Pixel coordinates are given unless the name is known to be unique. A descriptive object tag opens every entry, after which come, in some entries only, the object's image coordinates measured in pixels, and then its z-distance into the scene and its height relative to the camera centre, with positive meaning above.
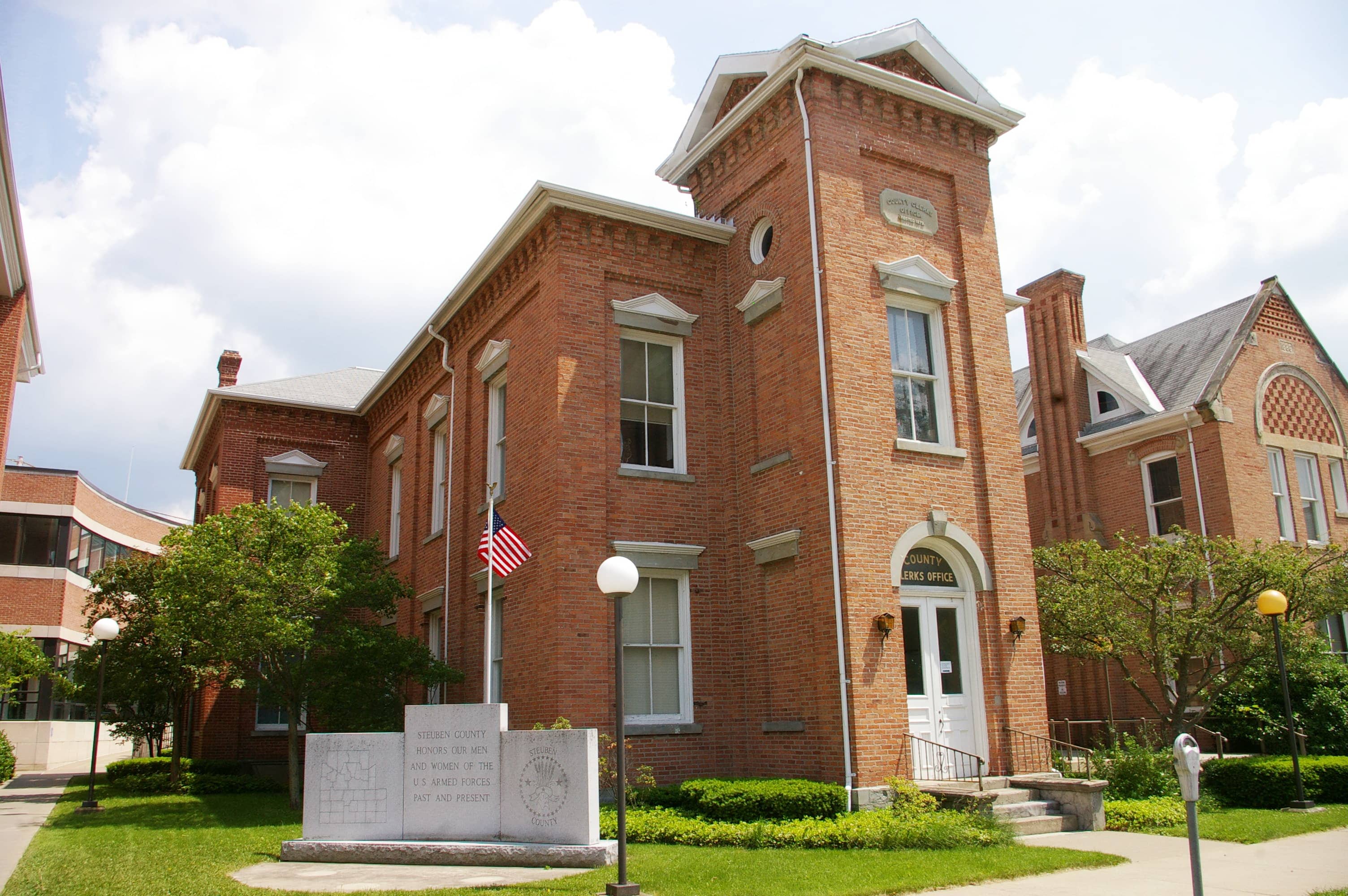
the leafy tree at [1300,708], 18.94 -0.86
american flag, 14.30 +1.79
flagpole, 14.60 +1.79
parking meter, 7.02 -0.69
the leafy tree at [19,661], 21.88 +0.74
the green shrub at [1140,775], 13.97 -1.48
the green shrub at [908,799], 11.94 -1.49
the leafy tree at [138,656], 20.84 +0.73
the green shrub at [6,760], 23.84 -1.50
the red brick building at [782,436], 13.95 +3.53
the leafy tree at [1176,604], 15.91 +0.95
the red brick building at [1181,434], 22.91 +5.38
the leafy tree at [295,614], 16.27 +1.19
